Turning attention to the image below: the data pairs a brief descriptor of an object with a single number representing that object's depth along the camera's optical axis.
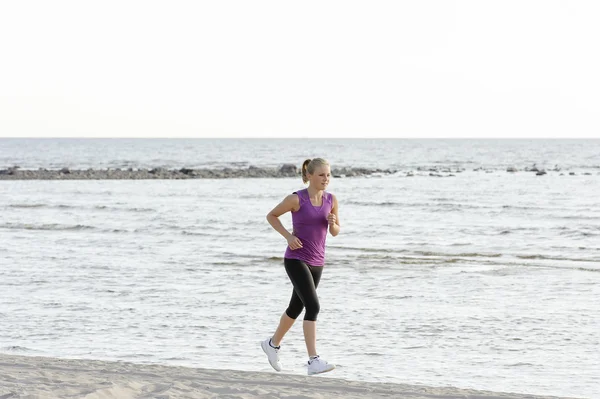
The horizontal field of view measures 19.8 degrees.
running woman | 13.71
